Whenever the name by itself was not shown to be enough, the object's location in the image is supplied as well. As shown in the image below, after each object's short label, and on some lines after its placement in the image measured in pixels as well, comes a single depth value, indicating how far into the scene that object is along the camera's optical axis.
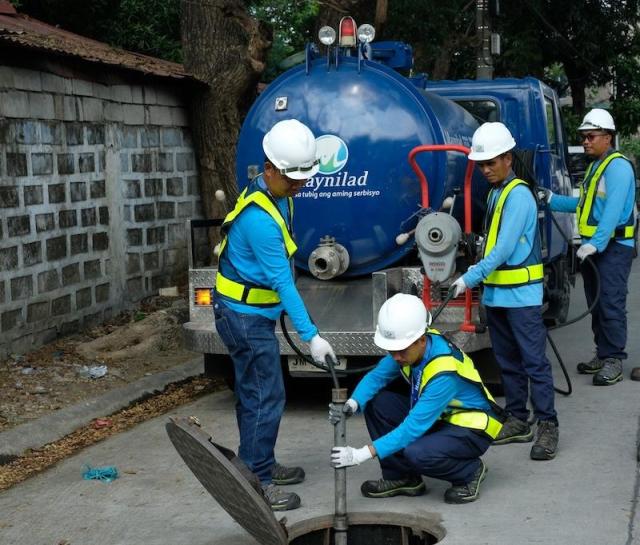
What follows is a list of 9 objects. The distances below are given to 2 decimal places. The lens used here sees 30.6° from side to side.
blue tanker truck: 7.36
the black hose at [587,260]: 7.81
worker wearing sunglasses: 8.13
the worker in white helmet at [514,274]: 6.55
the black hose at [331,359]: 5.37
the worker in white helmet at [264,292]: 5.63
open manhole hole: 4.81
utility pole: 15.33
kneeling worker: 5.49
